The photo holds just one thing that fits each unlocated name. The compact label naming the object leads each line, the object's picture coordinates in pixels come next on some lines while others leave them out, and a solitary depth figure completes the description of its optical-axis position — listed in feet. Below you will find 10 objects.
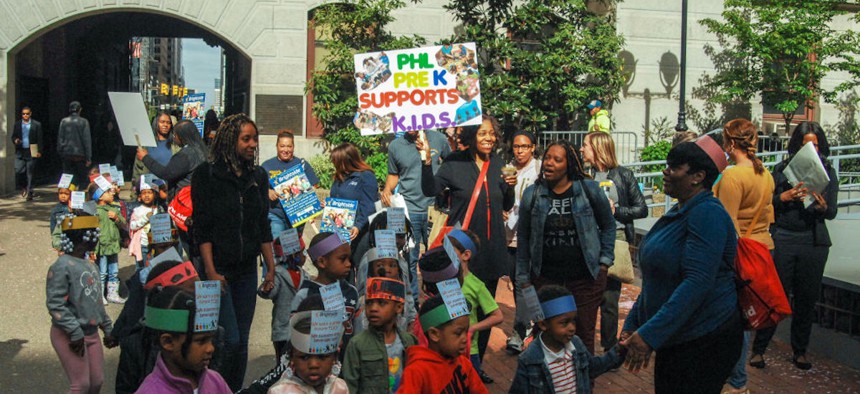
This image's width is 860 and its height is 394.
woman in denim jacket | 21.25
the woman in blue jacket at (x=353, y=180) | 29.22
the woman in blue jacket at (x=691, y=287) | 14.85
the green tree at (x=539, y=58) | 60.03
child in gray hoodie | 19.76
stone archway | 63.10
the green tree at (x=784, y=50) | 61.31
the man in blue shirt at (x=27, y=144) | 62.03
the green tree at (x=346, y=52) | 61.21
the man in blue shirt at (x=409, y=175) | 31.96
